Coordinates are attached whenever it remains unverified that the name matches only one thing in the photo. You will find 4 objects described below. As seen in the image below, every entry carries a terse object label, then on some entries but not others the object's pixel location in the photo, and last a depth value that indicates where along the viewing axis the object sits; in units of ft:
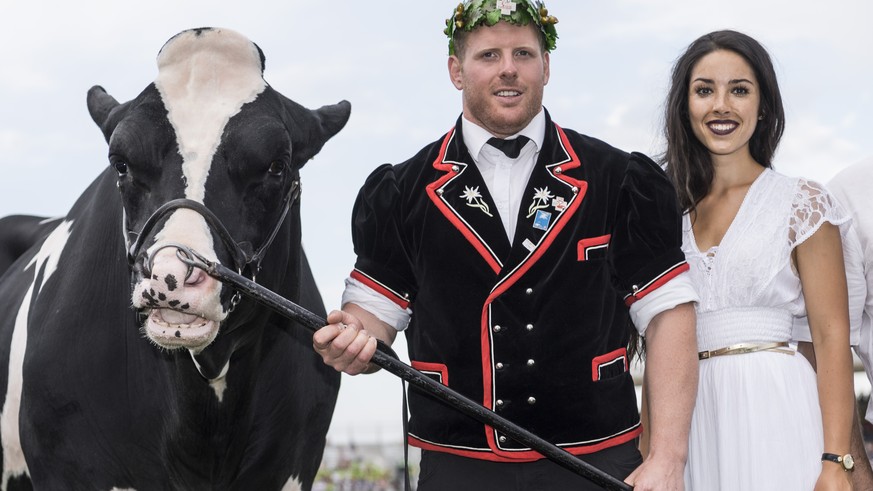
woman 12.40
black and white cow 11.12
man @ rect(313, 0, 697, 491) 11.44
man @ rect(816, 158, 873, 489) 13.19
